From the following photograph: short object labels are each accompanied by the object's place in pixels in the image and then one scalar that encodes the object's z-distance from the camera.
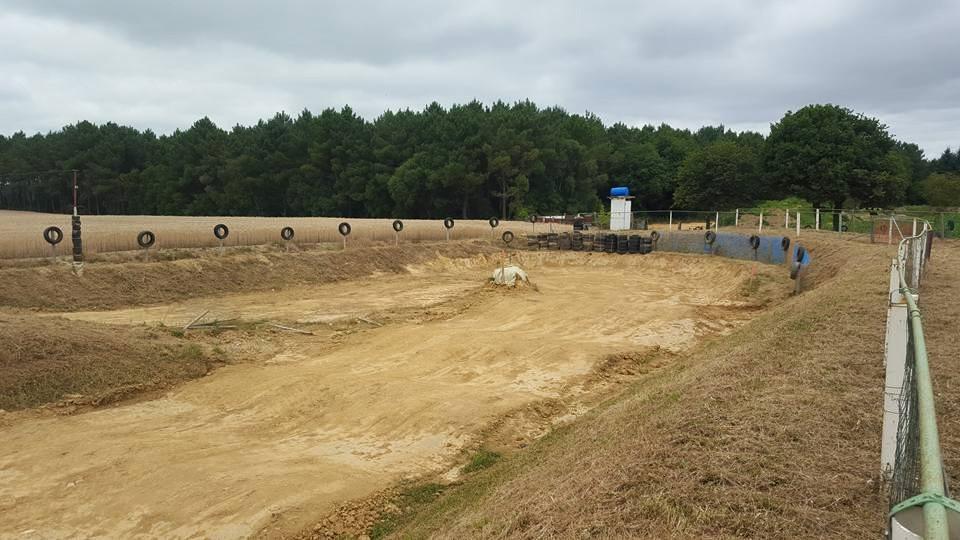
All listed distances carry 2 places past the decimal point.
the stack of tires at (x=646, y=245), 35.47
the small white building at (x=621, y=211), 42.81
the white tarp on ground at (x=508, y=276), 23.81
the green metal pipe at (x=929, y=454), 1.79
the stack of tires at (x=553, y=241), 38.19
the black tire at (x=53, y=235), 21.84
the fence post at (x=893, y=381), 3.90
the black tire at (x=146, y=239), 24.45
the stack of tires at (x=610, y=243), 36.14
